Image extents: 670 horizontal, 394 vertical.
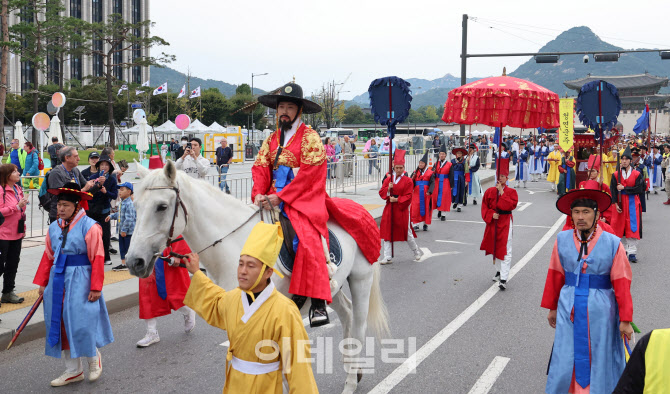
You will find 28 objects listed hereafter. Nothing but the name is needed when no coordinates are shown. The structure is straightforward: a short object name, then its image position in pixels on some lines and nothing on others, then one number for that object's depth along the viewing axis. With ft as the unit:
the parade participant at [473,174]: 61.87
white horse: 13.71
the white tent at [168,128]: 127.65
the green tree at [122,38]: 148.87
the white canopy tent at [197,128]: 127.75
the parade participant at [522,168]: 81.71
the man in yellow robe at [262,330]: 9.95
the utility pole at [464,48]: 78.84
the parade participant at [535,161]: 90.53
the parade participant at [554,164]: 74.69
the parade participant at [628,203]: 36.40
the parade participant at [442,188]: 52.75
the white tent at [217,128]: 133.38
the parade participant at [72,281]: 17.26
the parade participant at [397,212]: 35.73
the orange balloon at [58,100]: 77.15
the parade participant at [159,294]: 20.75
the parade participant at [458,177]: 57.47
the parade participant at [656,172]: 75.87
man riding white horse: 15.14
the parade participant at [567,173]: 64.23
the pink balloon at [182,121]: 84.73
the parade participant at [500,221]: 29.48
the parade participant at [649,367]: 6.76
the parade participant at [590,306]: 13.94
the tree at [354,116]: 342.58
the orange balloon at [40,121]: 69.15
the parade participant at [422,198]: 46.34
